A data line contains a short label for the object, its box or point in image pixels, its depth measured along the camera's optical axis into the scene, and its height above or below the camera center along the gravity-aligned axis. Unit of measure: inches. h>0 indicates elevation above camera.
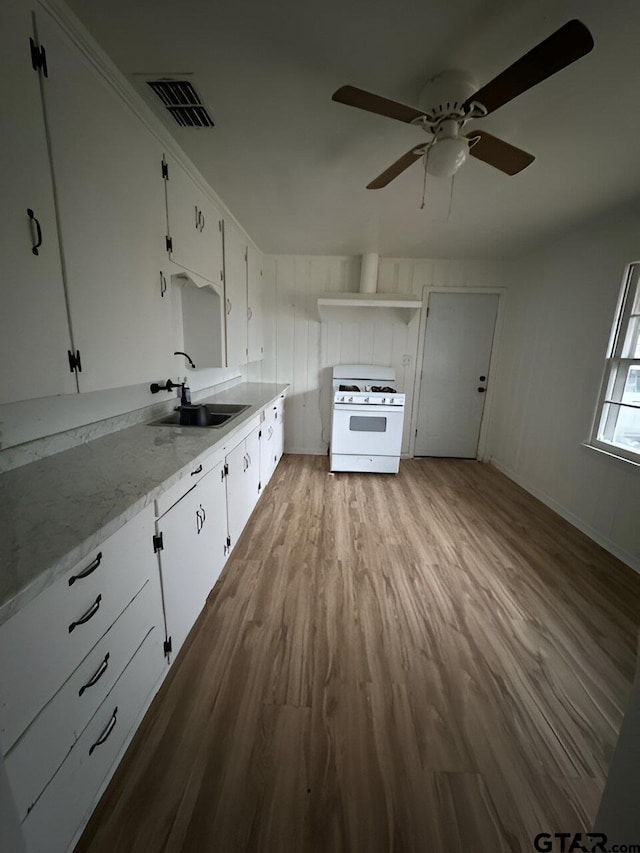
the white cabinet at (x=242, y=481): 78.9 -34.0
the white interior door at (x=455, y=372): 151.6 -5.0
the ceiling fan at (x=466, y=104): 36.4 +35.9
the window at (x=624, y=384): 91.6 -4.6
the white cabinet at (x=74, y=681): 26.1 -31.9
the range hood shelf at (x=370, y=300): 129.6 +22.7
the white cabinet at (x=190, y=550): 49.6 -34.5
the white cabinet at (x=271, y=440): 113.1 -32.6
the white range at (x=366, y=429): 136.3 -29.6
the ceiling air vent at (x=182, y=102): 52.7 +41.9
